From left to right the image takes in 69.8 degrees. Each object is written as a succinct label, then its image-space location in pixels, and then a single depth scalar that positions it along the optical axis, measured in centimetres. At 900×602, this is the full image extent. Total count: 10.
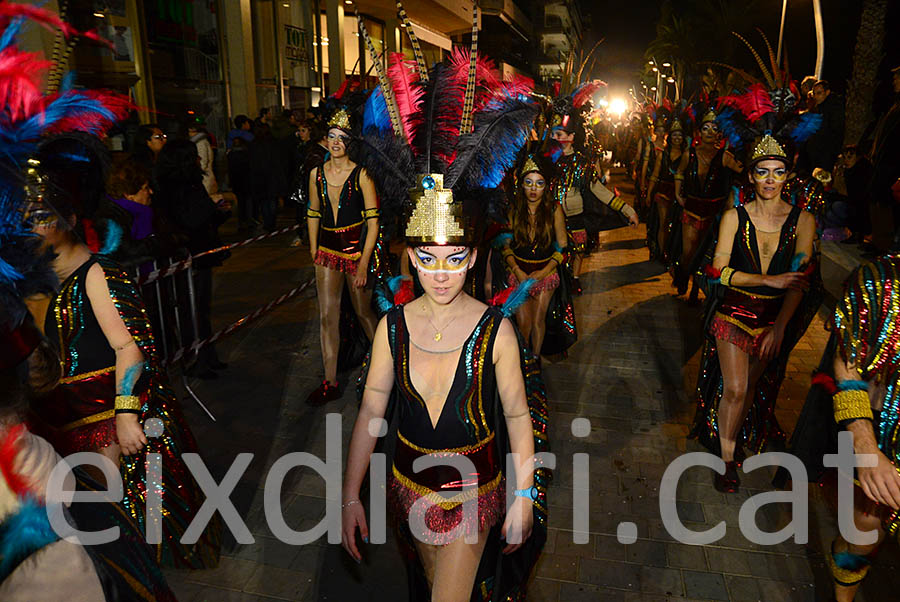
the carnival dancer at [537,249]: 557
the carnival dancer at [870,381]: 262
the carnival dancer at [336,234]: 559
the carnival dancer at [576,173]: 765
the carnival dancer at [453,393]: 251
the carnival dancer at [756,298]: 429
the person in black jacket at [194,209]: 583
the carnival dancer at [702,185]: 786
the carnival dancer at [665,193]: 1010
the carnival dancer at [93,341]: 272
